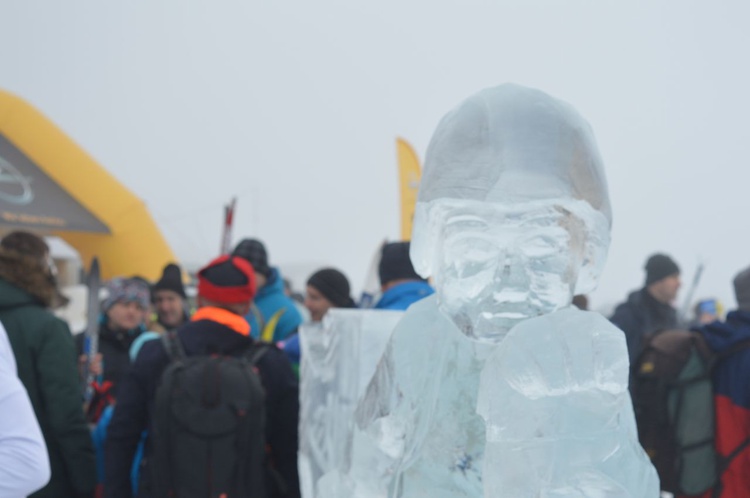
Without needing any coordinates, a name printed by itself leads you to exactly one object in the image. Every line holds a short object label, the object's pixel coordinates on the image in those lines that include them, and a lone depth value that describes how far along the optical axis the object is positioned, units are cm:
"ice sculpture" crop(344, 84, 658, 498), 117
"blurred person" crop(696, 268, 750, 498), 296
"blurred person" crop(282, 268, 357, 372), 371
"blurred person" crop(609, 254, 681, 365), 492
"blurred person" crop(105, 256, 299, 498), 273
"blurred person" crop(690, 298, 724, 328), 710
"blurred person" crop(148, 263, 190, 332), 436
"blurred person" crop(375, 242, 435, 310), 296
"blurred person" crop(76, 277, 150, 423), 418
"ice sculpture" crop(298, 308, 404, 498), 189
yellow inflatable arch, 842
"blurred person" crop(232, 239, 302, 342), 413
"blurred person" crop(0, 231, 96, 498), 297
